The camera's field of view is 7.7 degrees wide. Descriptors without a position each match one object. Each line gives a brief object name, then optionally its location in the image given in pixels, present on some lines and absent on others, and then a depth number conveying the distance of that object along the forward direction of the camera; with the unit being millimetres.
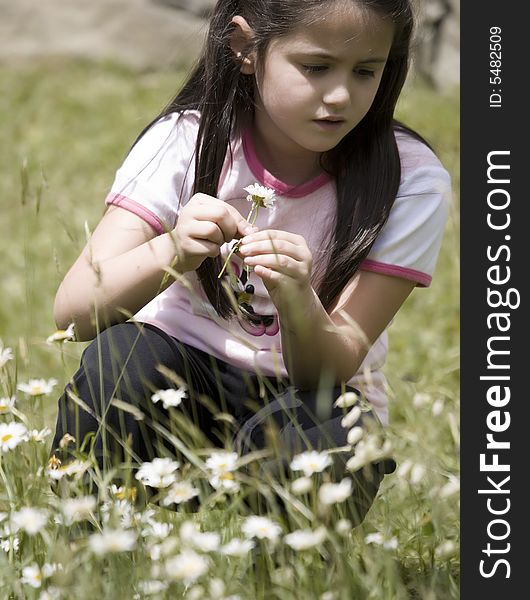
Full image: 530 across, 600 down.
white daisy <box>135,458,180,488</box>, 3750
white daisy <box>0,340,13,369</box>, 3841
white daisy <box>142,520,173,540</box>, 3749
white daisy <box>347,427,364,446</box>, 3676
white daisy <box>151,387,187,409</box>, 3787
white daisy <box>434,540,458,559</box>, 3731
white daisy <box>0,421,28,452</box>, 3811
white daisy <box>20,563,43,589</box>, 3720
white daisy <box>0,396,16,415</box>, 3844
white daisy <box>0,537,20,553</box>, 3808
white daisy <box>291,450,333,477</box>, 3703
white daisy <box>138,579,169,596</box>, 3674
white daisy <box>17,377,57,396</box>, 3820
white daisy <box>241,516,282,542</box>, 3679
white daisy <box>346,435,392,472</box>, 3641
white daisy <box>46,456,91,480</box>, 3772
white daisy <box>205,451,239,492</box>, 3726
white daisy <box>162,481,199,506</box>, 3721
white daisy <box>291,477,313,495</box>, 3656
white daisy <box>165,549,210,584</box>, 3593
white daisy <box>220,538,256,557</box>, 3664
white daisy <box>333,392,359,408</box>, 3681
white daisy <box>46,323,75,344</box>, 3836
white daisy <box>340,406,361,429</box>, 3692
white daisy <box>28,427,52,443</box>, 3828
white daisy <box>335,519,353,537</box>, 3646
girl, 3942
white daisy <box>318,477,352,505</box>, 3625
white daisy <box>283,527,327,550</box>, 3621
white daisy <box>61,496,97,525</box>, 3662
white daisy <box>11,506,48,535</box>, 3672
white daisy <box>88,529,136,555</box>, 3598
